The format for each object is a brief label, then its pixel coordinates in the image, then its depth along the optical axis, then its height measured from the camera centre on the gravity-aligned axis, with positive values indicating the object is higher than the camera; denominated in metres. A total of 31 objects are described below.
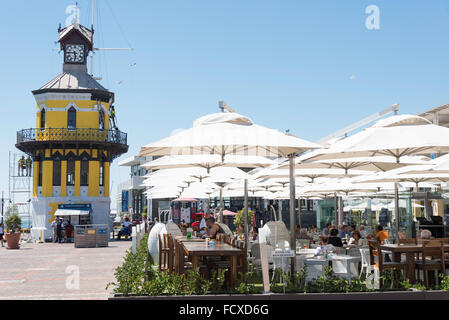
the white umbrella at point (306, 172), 16.02 +1.18
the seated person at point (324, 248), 11.17 -0.59
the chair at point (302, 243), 14.27 -0.65
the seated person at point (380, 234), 14.80 -0.47
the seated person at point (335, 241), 13.24 -0.55
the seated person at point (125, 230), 41.66 -0.72
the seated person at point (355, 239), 15.11 -0.59
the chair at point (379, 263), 10.05 -0.83
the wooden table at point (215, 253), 9.98 -0.57
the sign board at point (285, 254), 10.23 -0.62
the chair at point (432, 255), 10.23 -0.70
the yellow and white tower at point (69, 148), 43.94 +5.30
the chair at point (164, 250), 13.04 -0.68
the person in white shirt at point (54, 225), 39.41 -0.28
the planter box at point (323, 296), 8.90 -1.18
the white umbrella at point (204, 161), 14.40 +1.37
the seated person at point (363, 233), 21.64 -0.65
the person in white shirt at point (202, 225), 25.24 -0.30
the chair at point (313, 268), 10.44 -0.89
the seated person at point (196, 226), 26.85 -0.36
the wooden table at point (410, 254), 10.39 -0.68
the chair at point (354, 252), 12.54 -0.76
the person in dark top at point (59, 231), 39.12 -0.66
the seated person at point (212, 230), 13.75 -0.28
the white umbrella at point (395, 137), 10.45 +1.37
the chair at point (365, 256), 11.94 -0.80
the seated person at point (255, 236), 18.06 -0.57
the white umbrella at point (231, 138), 9.98 +1.32
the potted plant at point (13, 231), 30.81 -0.51
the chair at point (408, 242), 11.15 -0.51
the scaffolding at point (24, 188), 46.64 +2.87
